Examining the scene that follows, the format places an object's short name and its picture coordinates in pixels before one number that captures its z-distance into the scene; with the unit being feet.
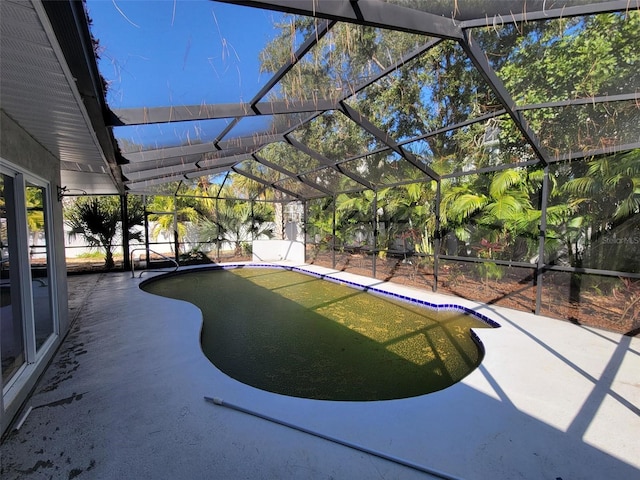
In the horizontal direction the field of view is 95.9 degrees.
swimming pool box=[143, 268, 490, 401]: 10.12
